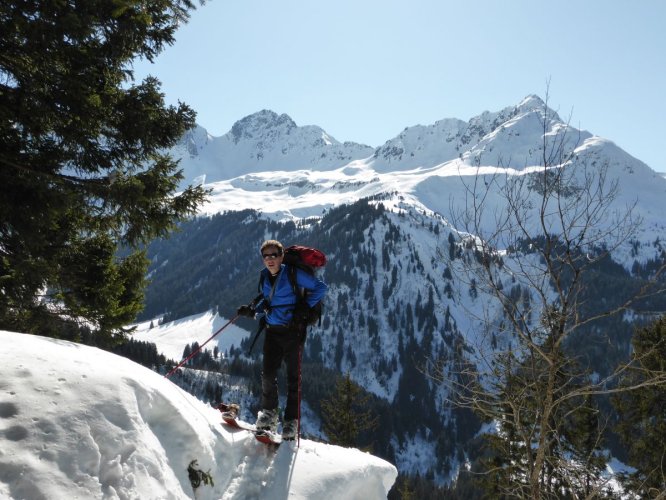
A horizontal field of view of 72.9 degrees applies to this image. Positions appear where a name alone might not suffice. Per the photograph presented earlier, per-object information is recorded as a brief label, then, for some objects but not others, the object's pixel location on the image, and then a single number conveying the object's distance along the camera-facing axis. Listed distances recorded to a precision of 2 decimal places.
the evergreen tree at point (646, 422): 13.42
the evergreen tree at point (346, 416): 22.38
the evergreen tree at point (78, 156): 6.84
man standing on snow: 6.25
